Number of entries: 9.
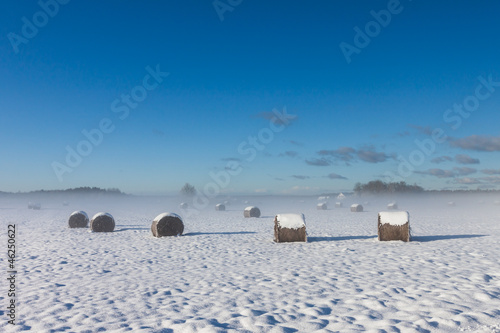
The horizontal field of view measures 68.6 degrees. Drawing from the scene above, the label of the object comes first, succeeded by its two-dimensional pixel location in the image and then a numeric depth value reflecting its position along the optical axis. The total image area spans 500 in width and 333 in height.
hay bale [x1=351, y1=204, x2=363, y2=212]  43.72
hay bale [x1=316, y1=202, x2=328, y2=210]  50.78
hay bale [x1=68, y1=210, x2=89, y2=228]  22.47
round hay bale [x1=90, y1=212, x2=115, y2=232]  20.27
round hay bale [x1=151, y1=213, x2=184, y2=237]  17.47
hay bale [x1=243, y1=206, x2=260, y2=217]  33.38
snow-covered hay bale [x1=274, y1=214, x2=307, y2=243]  14.85
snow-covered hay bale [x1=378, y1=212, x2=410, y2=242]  14.79
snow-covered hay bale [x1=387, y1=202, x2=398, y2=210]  52.69
